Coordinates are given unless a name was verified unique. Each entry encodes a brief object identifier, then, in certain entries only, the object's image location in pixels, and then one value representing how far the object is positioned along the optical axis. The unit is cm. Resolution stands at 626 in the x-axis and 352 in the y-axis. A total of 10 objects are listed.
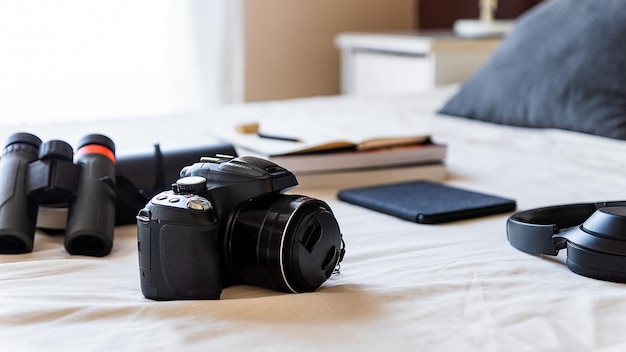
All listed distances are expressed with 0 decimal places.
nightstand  290
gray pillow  175
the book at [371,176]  151
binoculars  122
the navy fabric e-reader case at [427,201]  132
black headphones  109
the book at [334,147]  151
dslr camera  105
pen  160
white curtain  298
